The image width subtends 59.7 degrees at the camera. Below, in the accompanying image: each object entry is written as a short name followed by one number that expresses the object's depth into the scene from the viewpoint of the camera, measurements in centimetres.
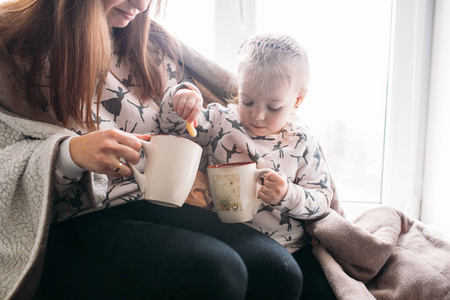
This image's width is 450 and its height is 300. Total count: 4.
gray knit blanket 66
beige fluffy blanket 79
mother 63
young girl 86
